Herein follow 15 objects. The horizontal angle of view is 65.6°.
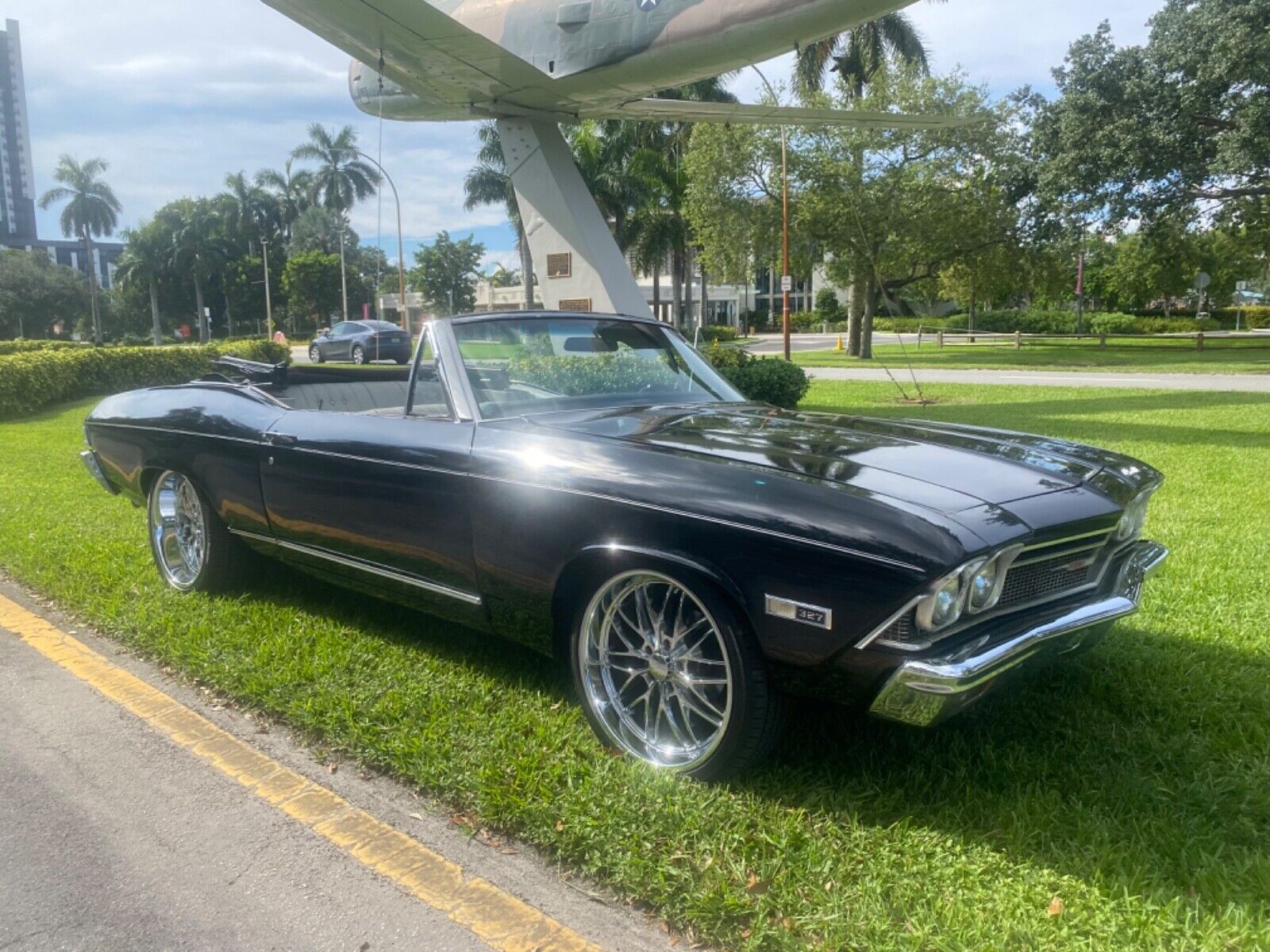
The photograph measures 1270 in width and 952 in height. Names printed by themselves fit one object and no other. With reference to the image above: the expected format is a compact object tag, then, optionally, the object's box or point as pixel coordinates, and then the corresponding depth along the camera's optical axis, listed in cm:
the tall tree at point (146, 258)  7869
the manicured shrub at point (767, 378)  1238
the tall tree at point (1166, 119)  2364
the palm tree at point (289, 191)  8150
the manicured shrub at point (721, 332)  4465
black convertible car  247
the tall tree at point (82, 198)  7781
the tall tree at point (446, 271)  5753
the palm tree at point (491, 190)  4603
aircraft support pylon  1184
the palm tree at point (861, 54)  3519
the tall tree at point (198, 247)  7900
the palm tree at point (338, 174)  7362
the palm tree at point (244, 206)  8150
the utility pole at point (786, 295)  2355
